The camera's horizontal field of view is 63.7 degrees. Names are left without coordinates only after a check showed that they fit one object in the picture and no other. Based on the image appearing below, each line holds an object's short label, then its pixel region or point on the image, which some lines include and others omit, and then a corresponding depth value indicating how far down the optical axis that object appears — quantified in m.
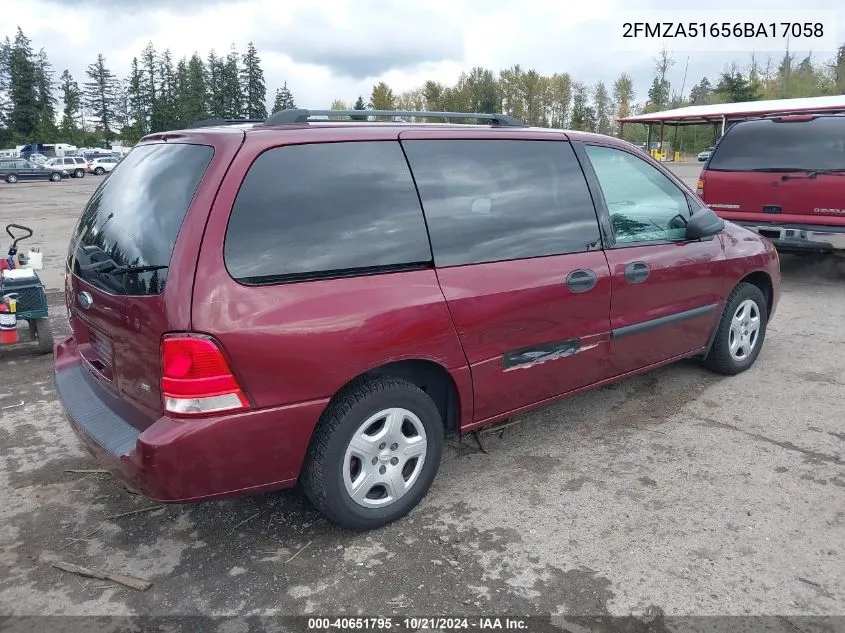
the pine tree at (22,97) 81.00
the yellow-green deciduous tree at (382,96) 81.62
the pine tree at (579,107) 79.38
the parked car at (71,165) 44.34
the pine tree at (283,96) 83.20
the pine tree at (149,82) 95.56
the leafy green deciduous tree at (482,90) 76.88
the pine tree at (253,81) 93.25
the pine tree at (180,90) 83.62
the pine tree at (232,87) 88.81
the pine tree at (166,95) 84.56
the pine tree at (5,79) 82.94
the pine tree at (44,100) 78.50
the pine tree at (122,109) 98.74
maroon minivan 2.54
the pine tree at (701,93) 80.06
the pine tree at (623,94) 81.62
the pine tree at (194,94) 83.25
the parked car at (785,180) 7.44
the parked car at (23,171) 40.53
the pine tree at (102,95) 99.25
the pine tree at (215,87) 88.25
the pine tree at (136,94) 95.50
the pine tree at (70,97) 91.44
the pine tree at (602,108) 81.00
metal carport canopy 27.88
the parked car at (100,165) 47.57
